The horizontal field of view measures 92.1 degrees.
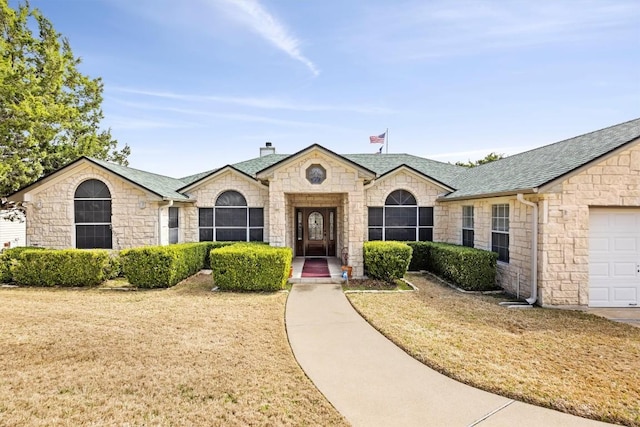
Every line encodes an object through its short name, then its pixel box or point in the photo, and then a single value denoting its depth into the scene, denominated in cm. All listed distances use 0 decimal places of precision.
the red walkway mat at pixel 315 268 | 1236
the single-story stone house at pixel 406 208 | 831
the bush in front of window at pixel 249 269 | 999
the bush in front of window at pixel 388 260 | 1103
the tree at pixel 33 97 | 1192
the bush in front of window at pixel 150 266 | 1041
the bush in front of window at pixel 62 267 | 1076
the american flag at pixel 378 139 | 1972
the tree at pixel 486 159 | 3879
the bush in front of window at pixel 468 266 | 1011
